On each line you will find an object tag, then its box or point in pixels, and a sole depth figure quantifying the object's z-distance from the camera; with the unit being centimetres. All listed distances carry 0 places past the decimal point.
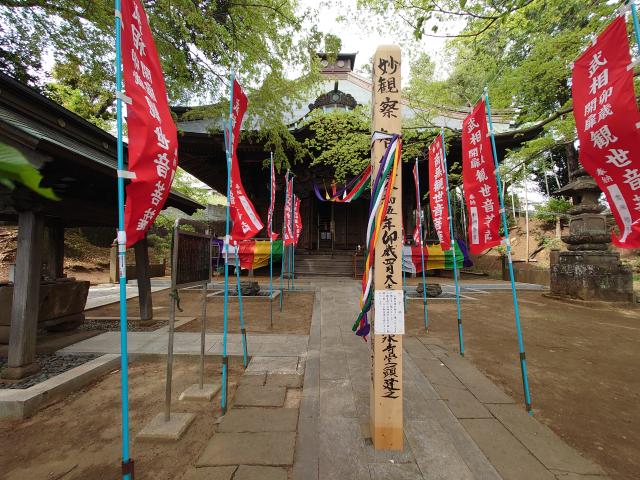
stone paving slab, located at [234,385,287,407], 296
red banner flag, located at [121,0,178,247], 215
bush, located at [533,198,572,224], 1828
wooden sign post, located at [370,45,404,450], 224
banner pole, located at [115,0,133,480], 183
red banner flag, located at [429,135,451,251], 559
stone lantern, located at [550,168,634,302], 829
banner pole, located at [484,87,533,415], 294
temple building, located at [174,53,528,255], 1359
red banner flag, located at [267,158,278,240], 667
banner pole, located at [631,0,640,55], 217
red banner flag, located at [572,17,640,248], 242
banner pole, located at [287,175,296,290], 840
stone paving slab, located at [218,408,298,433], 254
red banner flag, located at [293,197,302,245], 894
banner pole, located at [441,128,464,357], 547
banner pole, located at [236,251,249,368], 382
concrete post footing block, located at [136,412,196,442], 245
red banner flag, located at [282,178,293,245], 796
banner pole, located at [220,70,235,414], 284
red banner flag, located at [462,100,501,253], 373
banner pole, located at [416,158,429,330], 585
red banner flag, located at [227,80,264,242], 356
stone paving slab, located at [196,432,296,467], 213
